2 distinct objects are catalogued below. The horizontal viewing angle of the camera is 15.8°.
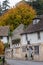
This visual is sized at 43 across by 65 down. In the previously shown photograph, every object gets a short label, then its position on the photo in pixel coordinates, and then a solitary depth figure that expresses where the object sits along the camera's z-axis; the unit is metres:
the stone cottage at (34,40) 25.48
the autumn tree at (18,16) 45.61
